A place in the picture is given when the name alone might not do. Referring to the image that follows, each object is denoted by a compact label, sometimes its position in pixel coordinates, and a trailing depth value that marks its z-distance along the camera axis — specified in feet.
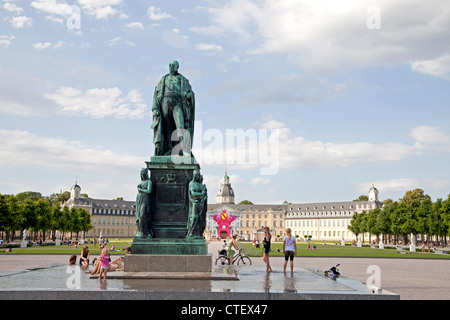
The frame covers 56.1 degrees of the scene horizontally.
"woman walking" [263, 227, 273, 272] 51.91
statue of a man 48.85
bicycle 74.00
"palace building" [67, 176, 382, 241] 554.87
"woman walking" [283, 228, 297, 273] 50.36
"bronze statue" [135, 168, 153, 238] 43.88
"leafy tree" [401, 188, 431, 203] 378.73
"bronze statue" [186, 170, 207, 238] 43.81
